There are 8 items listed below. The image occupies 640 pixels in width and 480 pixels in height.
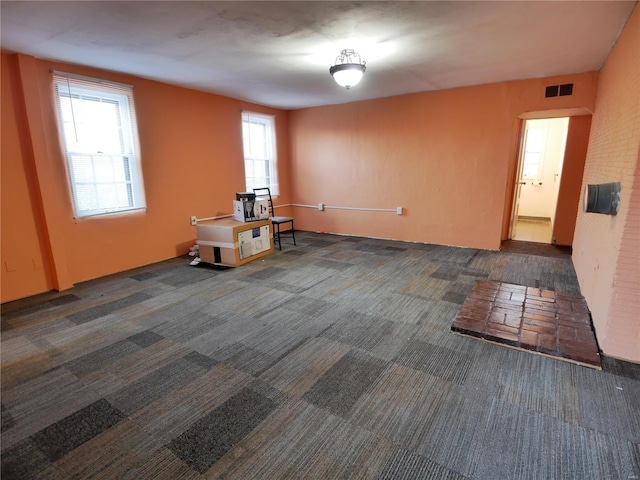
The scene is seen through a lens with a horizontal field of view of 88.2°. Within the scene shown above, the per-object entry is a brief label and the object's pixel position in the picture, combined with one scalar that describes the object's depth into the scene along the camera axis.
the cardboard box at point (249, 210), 4.68
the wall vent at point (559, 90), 4.15
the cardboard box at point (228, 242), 4.36
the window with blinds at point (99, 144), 3.63
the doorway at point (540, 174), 6.99
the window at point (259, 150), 5.85
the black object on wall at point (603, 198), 2.30
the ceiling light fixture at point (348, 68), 3.10
